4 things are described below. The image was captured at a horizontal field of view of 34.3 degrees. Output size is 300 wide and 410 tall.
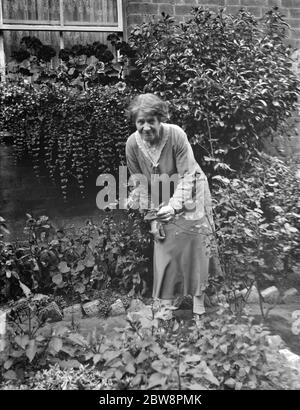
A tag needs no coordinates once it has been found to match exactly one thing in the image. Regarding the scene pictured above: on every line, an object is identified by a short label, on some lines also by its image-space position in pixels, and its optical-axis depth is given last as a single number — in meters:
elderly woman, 3.55
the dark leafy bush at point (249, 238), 3.26
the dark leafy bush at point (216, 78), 4.64
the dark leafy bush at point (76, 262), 4.09
